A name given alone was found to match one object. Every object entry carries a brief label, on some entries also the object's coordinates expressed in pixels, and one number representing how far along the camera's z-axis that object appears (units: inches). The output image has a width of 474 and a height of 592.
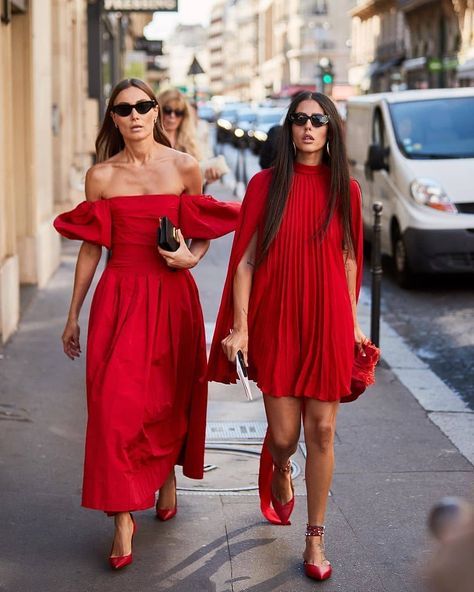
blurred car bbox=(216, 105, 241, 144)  2146.9
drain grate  267.0
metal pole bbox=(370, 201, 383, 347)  343.6
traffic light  1346.0
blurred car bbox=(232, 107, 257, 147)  1958.9
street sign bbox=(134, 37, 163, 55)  1707.7
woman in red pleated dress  176.9
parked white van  490.0
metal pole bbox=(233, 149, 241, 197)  1000.1
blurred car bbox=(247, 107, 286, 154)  1670.2
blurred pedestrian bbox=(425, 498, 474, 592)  59.6
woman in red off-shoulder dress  182.2
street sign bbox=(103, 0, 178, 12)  866.8
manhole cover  225.0
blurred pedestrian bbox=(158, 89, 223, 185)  331.6
